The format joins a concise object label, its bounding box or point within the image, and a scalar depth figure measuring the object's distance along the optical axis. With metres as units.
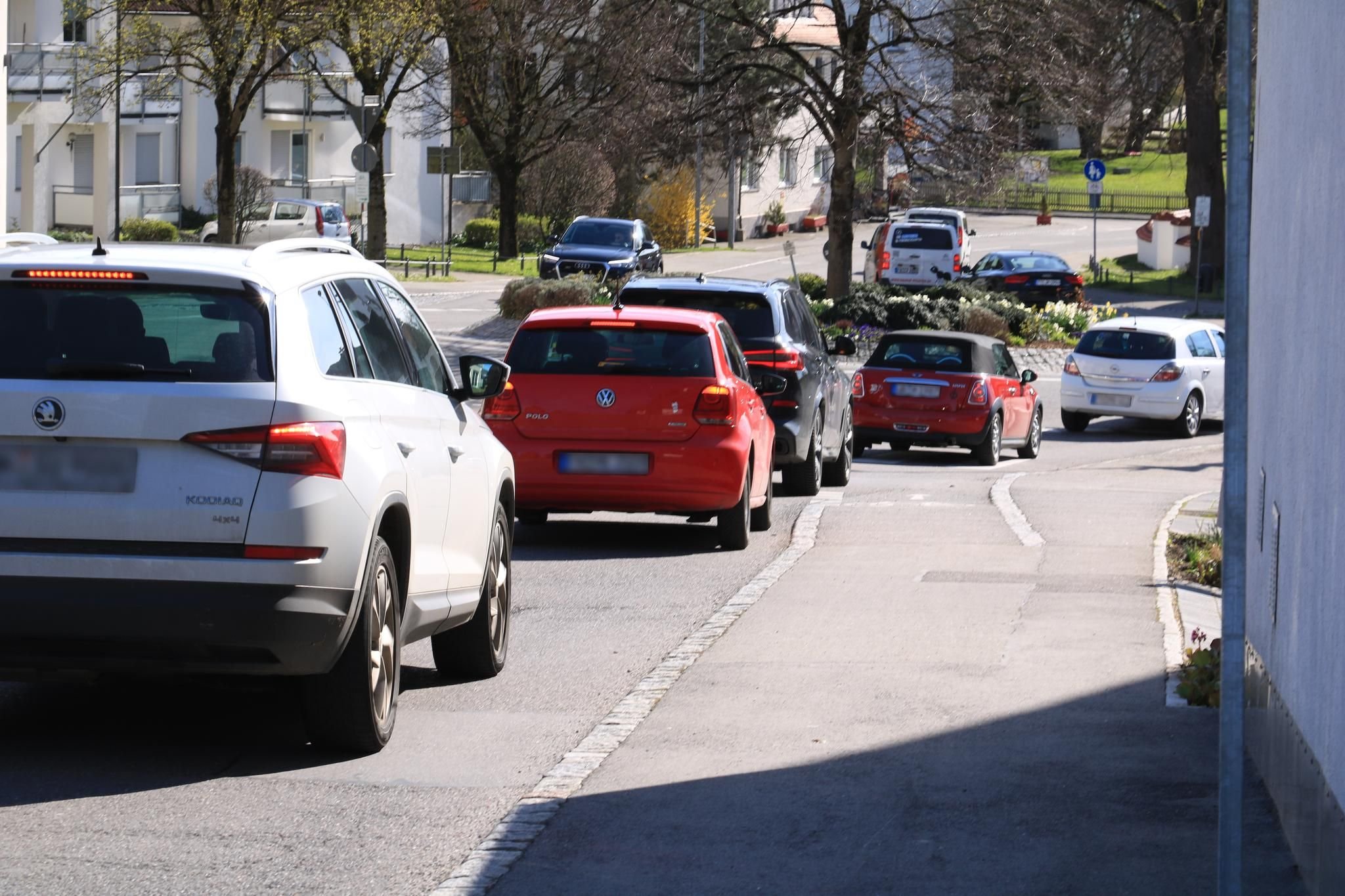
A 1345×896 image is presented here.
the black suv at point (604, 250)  46.47
